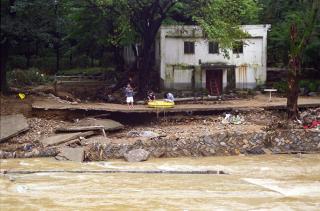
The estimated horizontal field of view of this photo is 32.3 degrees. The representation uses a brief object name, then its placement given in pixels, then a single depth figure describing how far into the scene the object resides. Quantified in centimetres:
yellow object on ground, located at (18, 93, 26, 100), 3480
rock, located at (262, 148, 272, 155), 2713
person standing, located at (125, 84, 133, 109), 3350
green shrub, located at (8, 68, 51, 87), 4731
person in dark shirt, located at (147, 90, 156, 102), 3600
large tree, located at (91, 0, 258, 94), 3350
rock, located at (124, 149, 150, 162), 2569
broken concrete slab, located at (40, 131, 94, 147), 2742
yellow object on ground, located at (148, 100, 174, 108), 3194
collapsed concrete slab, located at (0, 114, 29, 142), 2852
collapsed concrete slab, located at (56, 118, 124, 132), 2881
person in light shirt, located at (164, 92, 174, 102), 3342
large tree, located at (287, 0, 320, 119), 3045
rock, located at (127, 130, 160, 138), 2894
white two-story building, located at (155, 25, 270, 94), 4084
